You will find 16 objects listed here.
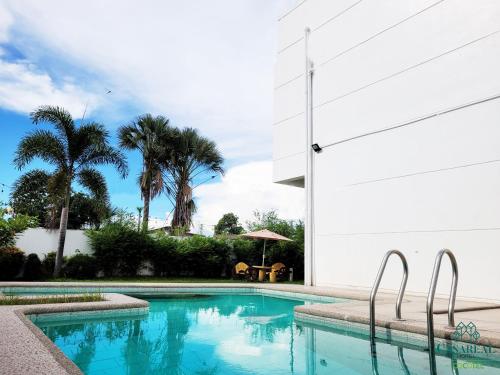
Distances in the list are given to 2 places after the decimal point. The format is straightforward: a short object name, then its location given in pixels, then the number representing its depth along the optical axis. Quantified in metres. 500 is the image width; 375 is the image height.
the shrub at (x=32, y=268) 12.59
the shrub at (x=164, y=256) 15.59
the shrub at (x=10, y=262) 12.20
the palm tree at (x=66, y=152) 14.12
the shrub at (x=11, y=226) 11.71
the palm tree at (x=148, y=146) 20.67
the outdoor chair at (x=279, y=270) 14.86
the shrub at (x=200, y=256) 16.05
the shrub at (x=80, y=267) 13.84
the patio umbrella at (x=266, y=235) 14.45
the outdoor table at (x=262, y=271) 14.62
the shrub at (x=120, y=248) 14.52
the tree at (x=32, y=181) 15.03
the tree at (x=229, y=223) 53.45
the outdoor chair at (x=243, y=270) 15.12
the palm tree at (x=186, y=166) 21.56
